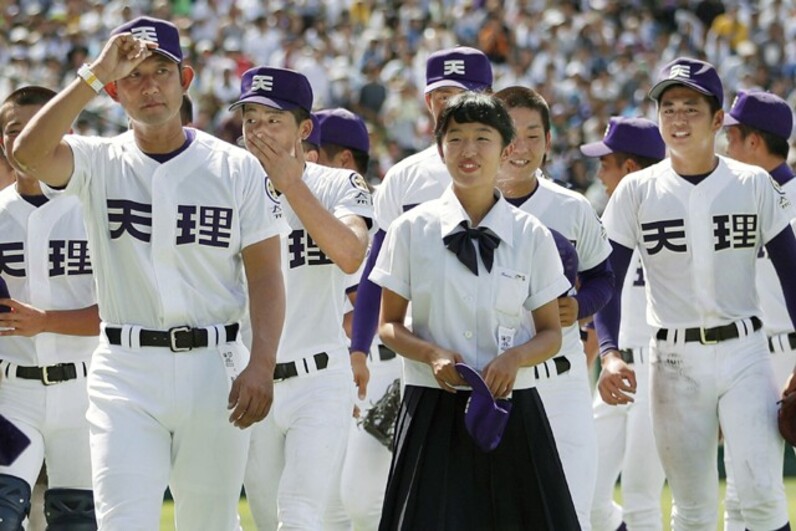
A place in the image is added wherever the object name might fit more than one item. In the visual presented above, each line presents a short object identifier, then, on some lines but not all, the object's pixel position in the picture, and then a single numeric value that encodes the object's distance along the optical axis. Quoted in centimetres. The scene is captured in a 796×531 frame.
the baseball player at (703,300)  1519
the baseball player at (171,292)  1189
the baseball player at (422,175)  1513
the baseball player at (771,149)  1780
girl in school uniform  1160
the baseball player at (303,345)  1377
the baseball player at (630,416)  1741
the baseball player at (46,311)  1459
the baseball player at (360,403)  1619
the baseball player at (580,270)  1431
